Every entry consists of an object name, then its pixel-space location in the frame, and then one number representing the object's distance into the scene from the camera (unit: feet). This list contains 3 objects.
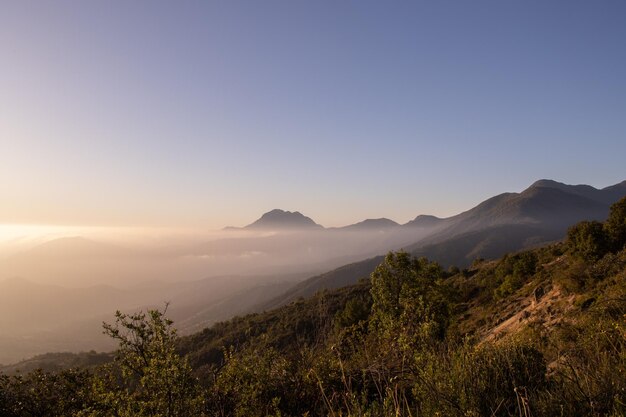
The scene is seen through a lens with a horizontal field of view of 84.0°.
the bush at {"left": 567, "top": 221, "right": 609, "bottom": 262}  90.38
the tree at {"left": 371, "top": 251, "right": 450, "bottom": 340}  72.84
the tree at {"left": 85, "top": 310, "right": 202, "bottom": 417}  27.61
